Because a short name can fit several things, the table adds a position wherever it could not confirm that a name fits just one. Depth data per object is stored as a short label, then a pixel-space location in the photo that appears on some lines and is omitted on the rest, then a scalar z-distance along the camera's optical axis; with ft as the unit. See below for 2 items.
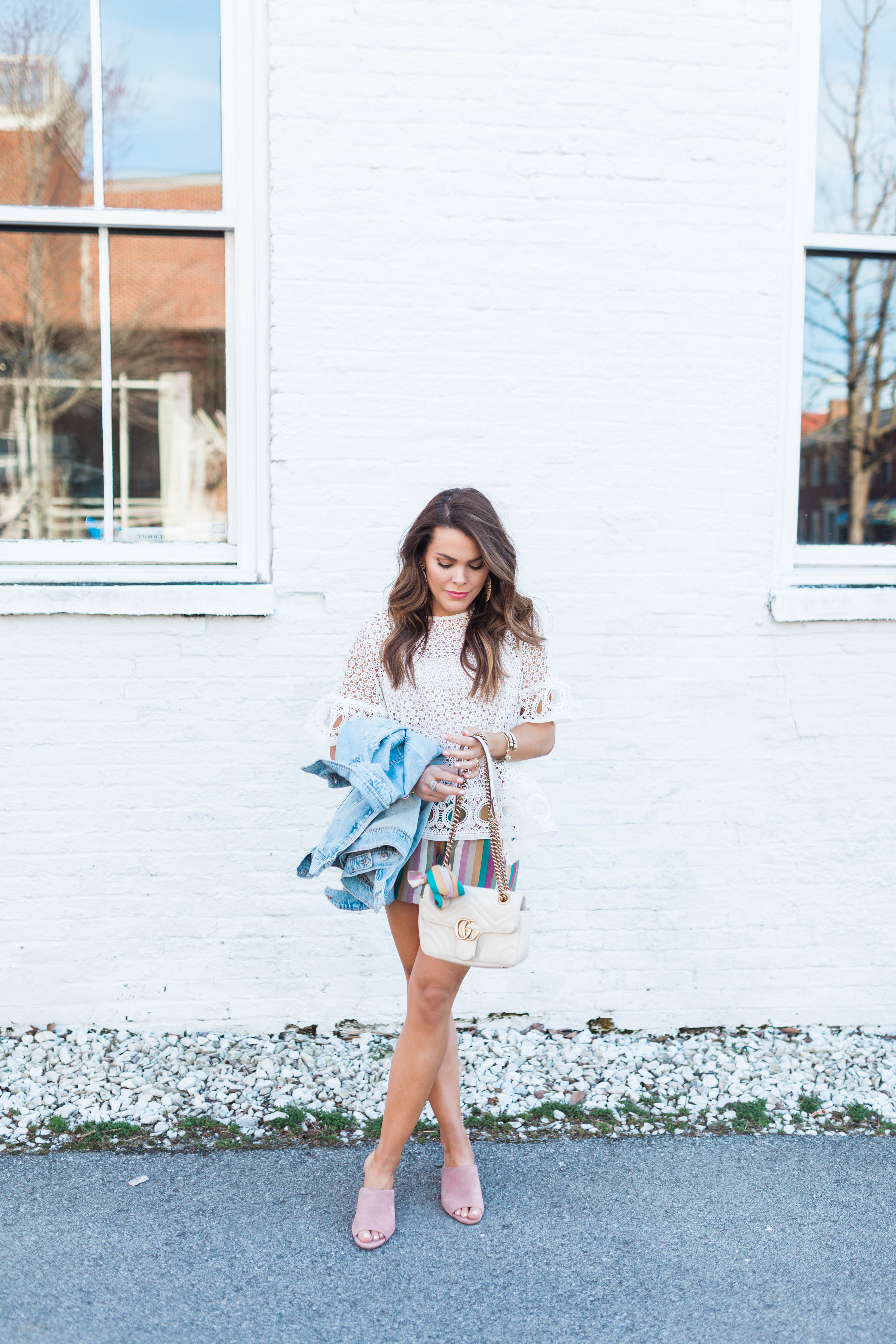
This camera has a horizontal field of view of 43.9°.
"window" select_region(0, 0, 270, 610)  11.76
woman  8.32
